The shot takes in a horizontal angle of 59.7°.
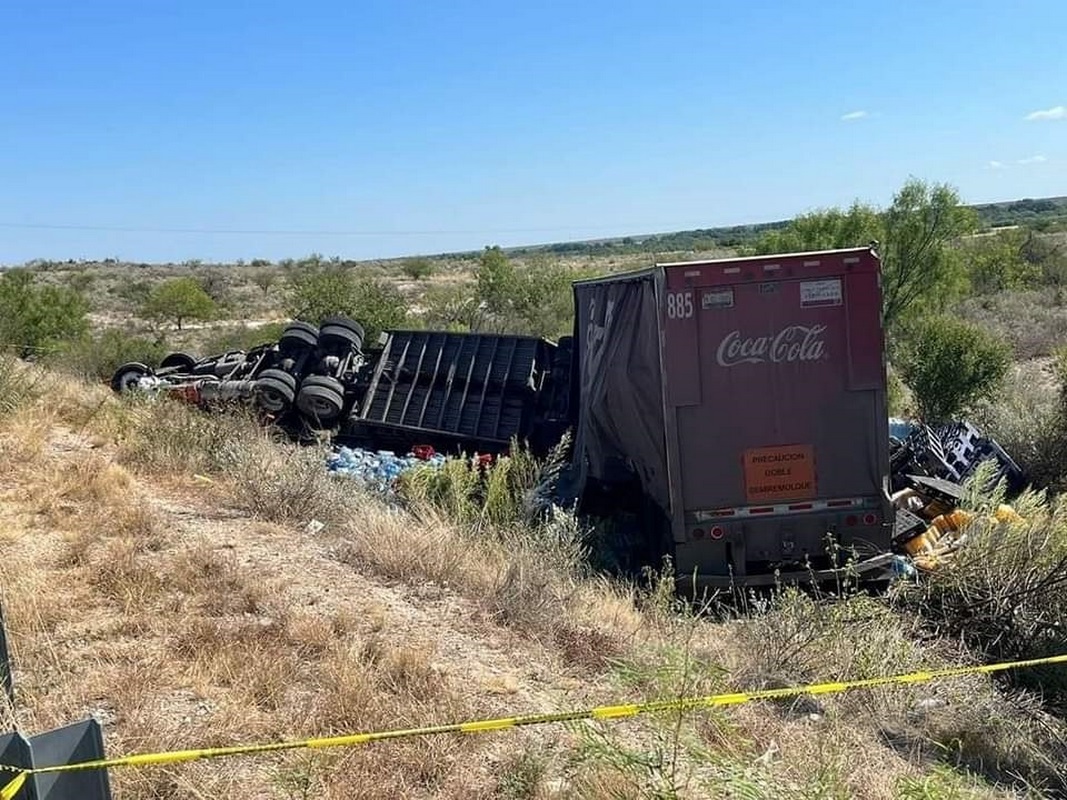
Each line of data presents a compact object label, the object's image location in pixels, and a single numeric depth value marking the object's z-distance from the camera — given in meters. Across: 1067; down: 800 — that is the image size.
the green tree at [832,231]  20.89
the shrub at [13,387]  10.23
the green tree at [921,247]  21.00
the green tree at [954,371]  13.28
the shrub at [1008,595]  5.68
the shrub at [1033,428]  11.23
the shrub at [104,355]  17.45
